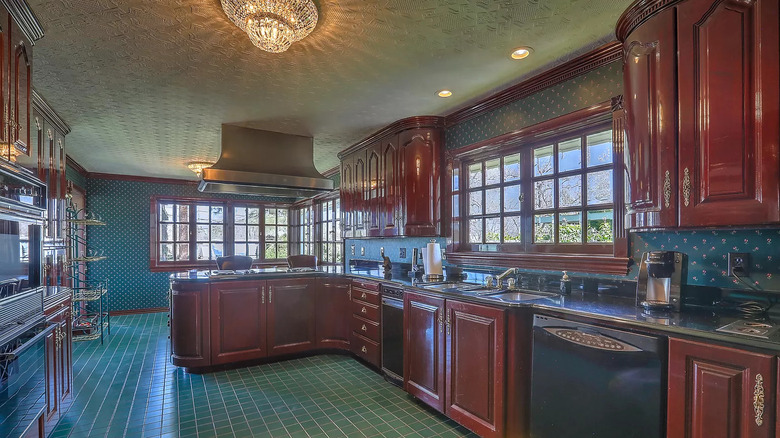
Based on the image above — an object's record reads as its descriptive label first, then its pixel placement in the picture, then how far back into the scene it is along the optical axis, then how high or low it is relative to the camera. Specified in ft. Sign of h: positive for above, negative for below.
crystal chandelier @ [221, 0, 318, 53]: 5.91 +3.12
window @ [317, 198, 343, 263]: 20.02 -0.55
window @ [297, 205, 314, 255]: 23.77 -0.55
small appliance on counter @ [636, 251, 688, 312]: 6.05 -0.92
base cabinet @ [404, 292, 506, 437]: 7.23 -2.84
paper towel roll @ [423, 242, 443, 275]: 10.80 -1.04
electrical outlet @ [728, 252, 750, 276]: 5.81 -0.63
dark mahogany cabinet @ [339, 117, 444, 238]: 11.83 +1.32
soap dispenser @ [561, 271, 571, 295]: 7.99 -1.28
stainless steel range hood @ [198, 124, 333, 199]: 12.07 +1.79
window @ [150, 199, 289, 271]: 22.85 -0.68
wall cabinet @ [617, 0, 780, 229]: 4.75 +1.44
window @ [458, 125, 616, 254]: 8.27 +0.58
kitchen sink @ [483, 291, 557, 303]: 7.80 -1.54
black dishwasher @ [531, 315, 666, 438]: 5.24 -2.35
